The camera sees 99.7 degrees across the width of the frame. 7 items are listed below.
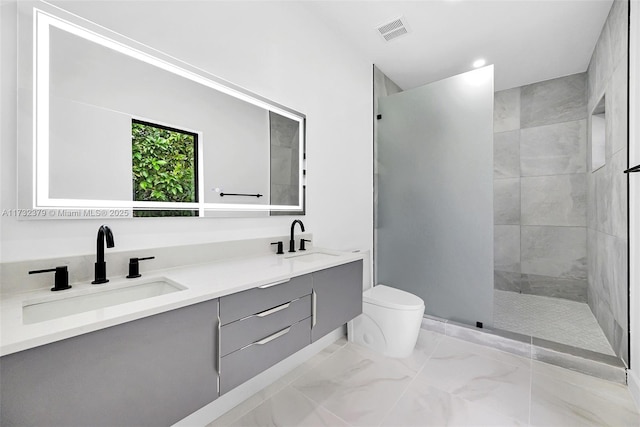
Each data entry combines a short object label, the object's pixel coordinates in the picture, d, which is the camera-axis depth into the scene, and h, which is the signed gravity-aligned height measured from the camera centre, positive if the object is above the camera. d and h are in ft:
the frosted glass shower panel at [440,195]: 7.27 +0.54
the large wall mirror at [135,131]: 3.20 +1.24
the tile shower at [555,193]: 7.72 +0.74
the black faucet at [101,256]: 3.28 -0.52
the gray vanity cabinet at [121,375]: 1.94 -1.37
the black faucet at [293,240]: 5.88 -0.59
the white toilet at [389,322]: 6.27 -2.65
